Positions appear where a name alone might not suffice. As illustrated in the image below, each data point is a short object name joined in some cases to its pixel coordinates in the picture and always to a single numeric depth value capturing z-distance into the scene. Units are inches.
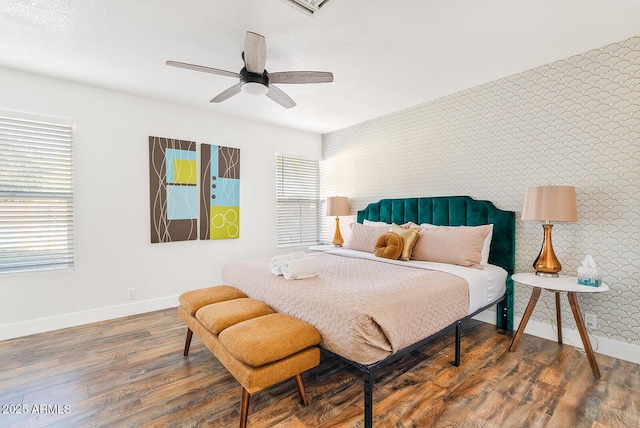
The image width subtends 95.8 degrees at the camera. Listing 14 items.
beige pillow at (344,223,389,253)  142.1
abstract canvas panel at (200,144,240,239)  153.7
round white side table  84.8
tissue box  88.2
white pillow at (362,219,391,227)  155.9
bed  64.2
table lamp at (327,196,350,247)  177.0
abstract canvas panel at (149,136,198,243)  139.9
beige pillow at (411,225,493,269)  109.5
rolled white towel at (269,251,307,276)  94.5
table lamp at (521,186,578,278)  92.4
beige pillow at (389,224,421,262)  120.1
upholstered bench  60.8
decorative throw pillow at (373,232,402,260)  120.0
